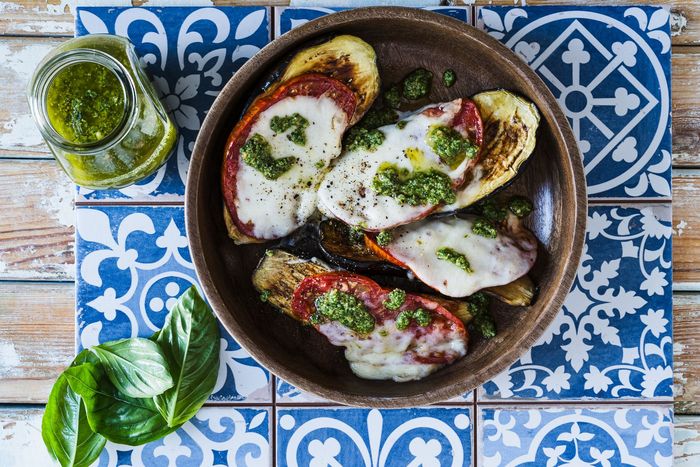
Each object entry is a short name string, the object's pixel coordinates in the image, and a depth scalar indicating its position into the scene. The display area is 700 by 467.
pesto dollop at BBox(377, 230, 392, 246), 1.13
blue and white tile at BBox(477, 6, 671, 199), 1.25
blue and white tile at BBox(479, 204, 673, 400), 1.27
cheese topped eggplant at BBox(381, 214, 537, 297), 1.13
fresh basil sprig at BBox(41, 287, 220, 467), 1.19
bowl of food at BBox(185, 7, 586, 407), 1.10
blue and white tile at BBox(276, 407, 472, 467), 1.29
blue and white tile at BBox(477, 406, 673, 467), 1.29
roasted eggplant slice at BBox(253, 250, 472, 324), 1.16
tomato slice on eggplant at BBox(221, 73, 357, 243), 1.10
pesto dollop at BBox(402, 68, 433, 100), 1.17
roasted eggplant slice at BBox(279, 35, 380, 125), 1.13
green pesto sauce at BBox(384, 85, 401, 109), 1.17
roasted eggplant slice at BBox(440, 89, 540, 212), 1.12
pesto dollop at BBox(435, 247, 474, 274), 1.12
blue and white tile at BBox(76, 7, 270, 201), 1.24
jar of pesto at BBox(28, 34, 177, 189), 1.08
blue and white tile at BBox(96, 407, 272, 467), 1.29
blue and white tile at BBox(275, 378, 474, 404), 1.28
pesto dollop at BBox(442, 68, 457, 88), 1.19
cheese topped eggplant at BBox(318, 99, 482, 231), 1.10
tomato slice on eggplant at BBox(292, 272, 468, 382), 1.14
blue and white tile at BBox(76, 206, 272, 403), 1.27
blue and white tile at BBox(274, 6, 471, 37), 1.25
